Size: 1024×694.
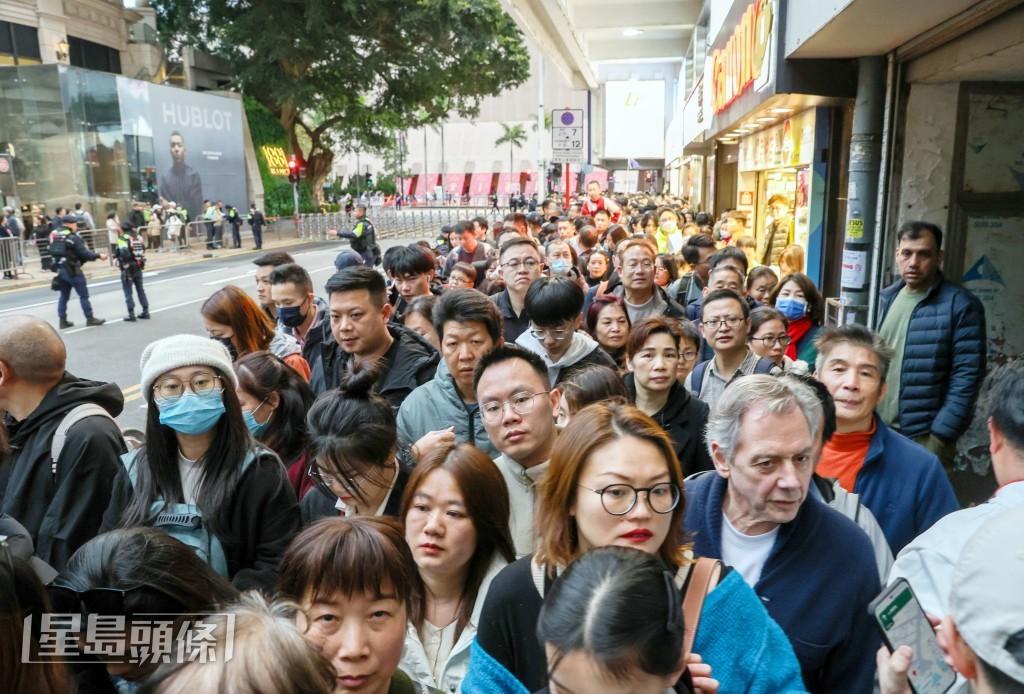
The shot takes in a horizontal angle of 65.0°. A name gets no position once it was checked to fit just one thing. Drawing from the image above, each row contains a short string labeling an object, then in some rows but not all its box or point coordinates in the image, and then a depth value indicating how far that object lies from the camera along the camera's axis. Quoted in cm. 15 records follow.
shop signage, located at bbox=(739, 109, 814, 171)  931
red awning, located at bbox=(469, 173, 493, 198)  8950
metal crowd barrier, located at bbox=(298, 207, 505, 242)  3834
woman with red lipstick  194
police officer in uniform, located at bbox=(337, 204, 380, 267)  1424
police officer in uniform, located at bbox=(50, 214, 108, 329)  1450
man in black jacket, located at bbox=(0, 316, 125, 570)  324
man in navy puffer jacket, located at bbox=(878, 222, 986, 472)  461
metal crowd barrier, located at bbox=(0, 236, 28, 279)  2172
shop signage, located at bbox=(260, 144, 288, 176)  4231
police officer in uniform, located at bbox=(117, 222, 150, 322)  1527
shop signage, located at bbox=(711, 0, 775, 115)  688
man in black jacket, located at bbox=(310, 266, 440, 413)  470
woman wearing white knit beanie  287
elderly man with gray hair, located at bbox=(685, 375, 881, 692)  231
